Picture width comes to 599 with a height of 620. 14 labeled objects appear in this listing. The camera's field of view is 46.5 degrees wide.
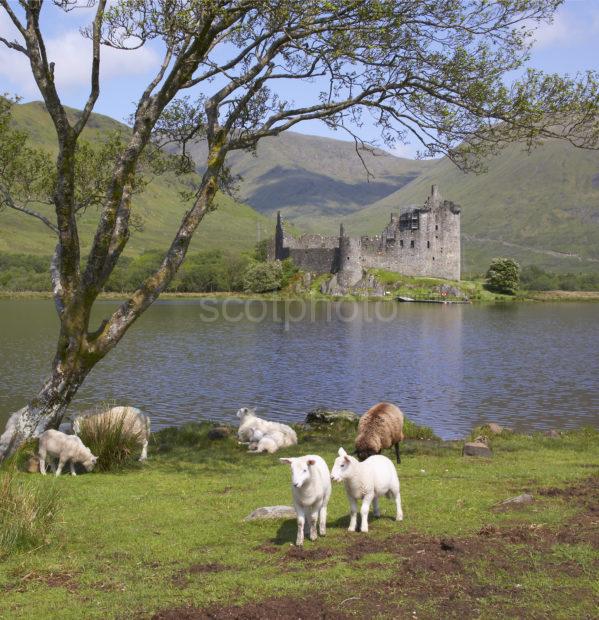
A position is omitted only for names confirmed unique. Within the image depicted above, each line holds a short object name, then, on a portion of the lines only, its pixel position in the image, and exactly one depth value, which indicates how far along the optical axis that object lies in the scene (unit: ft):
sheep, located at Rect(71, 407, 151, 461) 45.91
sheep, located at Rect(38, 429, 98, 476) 41.19
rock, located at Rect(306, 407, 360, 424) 66.33
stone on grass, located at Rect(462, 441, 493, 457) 48.91
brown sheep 41.04
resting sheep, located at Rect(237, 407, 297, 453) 52.85
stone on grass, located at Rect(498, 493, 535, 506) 32.48
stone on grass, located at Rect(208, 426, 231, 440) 59.16
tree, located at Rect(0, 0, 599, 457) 43.75
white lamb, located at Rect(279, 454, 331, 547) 27.20
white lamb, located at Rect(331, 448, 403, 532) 28.71
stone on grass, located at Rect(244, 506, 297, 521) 31.01
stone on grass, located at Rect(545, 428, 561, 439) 60.34
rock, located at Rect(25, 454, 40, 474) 41.57
